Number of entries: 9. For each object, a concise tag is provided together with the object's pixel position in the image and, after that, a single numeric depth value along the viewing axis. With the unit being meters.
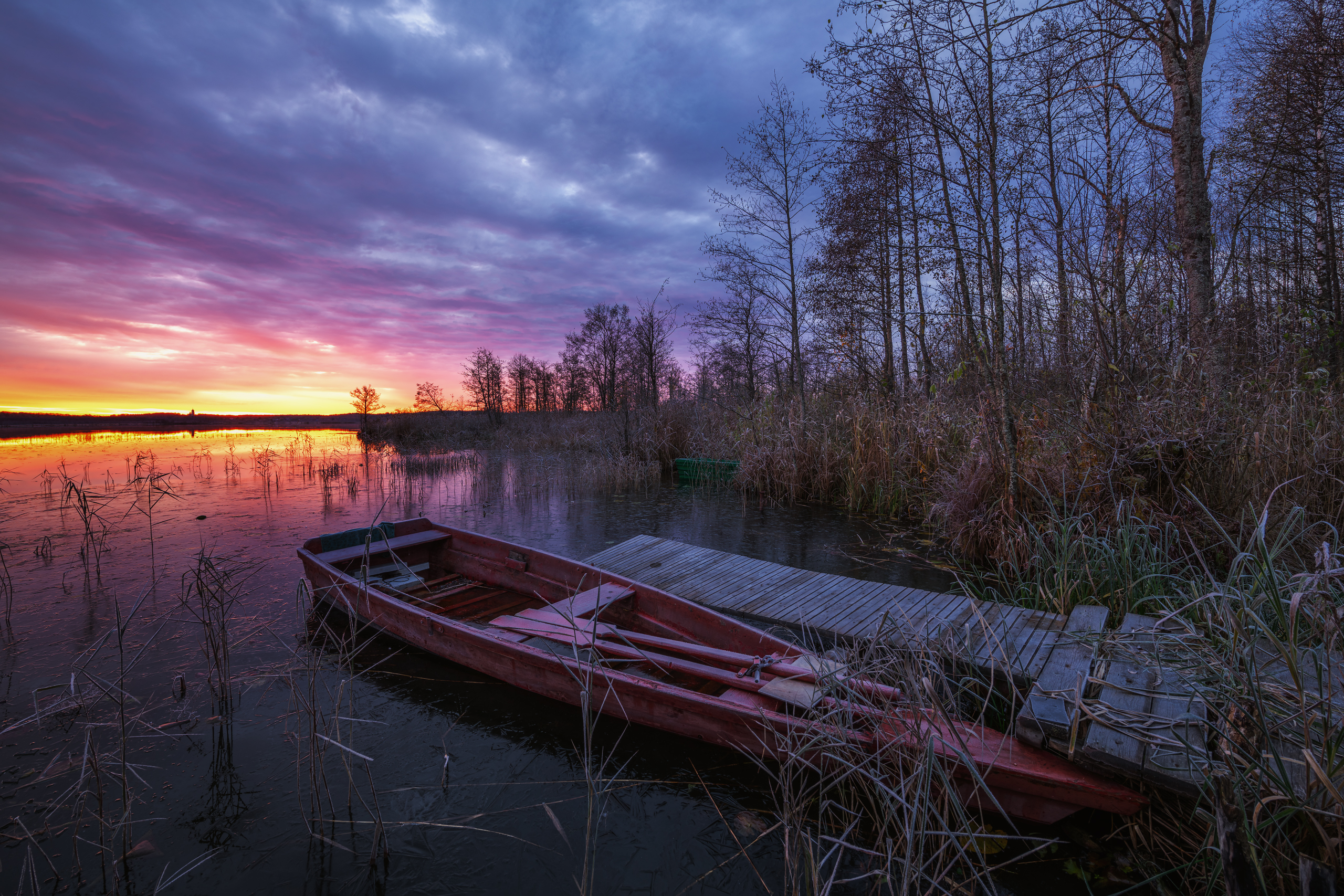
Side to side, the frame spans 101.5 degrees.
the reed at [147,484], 10.34
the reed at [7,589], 5.49
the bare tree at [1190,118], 5.96
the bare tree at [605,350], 23.62
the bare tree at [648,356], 17.91
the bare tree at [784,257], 12.62
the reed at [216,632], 3.50
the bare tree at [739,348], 14.22
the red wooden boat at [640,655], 2.45
